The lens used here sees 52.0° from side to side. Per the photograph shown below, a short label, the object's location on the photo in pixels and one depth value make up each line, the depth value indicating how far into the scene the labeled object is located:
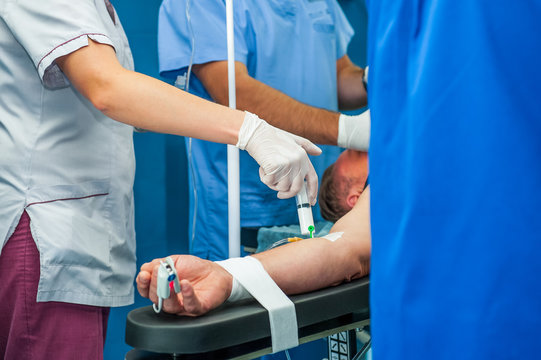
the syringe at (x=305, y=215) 1.09
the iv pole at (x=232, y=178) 1.32
